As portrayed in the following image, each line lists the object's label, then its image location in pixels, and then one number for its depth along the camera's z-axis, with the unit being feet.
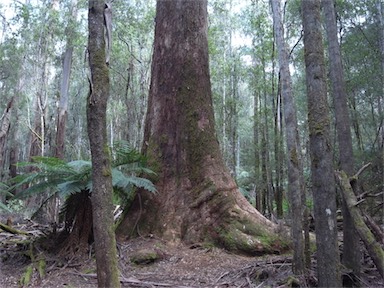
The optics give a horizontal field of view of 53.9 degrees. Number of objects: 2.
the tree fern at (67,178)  17.52
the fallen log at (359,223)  11.52
